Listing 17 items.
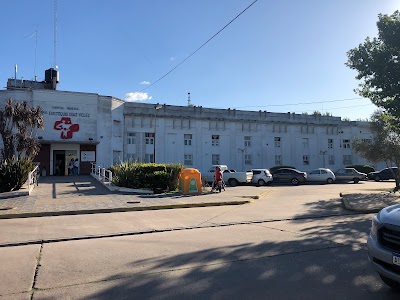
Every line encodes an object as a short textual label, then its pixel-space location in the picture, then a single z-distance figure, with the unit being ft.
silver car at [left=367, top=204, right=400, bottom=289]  13.43
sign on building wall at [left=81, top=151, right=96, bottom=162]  114.27
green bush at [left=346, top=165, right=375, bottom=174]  154.81
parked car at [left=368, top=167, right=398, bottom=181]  128.88
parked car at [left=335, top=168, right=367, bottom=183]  121.30
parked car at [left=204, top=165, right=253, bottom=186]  101.09
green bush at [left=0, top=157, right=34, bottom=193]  55.52
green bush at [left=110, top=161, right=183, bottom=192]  65.51
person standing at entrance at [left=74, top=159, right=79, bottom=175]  109.81
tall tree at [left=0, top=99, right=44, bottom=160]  64.18
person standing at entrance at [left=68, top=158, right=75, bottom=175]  108.59
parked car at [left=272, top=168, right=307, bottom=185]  112.06
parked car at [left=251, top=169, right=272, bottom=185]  105.23
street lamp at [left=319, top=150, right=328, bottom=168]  164.14
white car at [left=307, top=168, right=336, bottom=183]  115.96
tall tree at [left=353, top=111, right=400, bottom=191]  86.02
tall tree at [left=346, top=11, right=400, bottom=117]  50.72
